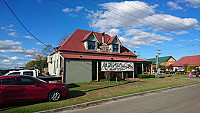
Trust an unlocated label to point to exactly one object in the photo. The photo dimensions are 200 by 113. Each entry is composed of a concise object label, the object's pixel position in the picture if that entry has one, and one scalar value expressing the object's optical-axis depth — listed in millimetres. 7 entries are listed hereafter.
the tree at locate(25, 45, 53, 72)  39425
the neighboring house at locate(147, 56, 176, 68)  68625
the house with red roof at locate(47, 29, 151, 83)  16891
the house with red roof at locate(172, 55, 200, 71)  46788
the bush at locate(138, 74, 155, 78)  22288
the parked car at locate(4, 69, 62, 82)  10819
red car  6504
